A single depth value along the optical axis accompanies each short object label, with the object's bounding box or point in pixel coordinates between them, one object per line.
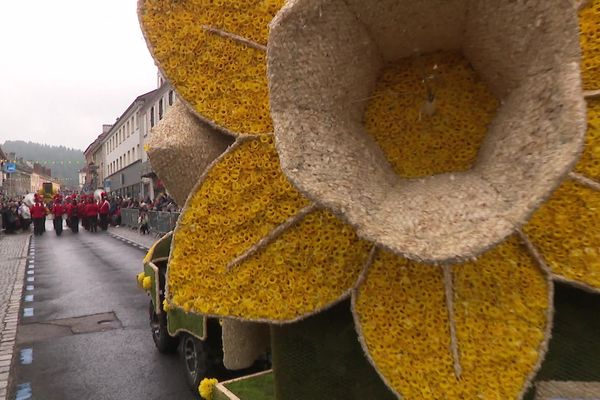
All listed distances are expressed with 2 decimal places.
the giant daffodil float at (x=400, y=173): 1.20
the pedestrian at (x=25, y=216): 23.89
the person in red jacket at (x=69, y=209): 24.11
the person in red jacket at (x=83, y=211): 24.49
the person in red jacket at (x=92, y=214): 23.88
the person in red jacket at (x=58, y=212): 23.19
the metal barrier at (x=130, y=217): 22.94
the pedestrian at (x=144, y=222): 20.19
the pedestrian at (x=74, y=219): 23.98
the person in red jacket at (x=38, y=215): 21.85
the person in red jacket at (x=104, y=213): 24.35
